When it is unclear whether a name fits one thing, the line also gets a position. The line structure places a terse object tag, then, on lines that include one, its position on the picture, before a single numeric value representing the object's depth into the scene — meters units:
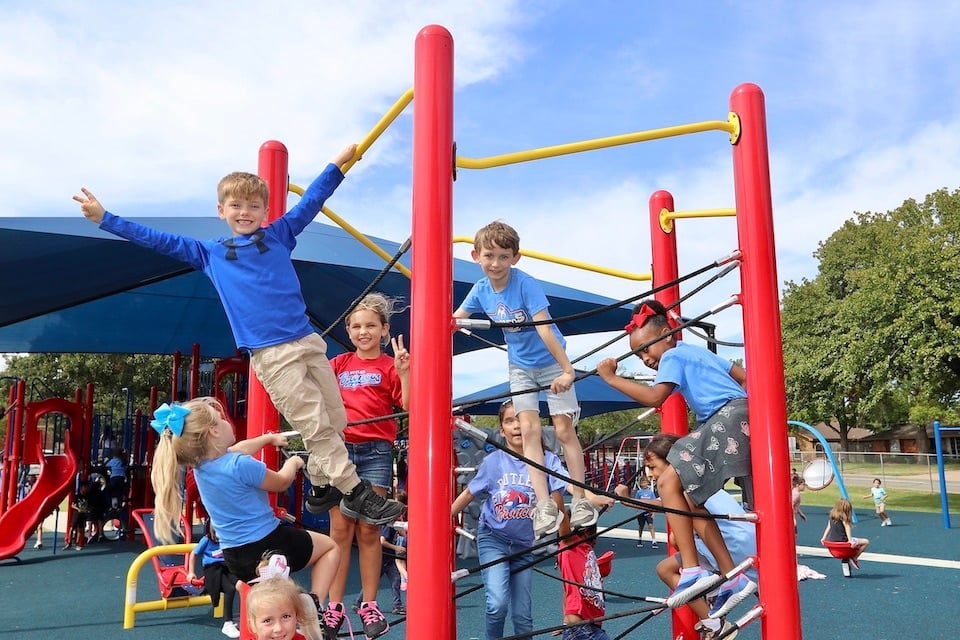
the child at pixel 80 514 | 12.44
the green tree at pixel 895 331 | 17.64
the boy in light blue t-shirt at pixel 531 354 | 3.38
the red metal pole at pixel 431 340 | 2.51
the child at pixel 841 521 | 9.82
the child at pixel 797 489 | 11.71
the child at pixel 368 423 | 3.38
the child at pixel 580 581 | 4.41
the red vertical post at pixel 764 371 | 2.86
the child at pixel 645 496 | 11.69
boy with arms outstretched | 2.83
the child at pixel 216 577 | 5.73
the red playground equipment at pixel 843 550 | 9.16
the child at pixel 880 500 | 16.53
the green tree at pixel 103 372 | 25.81
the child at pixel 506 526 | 3.95
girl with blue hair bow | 2.91
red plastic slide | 11.36
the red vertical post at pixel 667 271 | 4.36
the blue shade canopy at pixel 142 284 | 6.52
